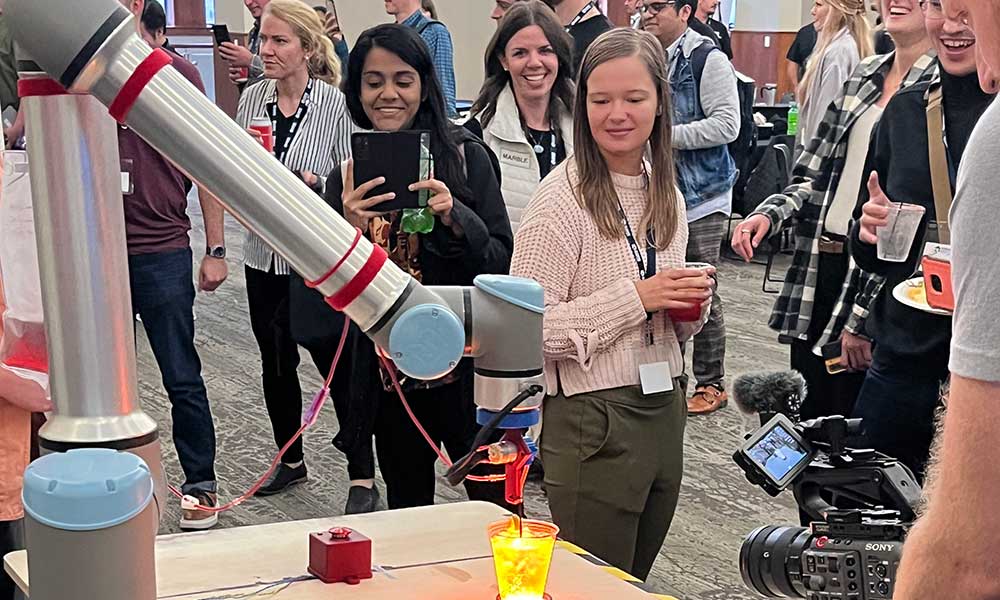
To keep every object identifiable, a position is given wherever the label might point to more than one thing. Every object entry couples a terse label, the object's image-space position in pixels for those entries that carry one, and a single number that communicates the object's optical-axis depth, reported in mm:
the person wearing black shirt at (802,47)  8578
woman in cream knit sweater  2404
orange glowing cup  1537
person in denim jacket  4770
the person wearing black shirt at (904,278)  2537
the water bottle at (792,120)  7887
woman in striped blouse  3746
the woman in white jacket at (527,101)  3598
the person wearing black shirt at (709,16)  7860
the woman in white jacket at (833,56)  4410
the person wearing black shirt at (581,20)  4410
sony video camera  1591
